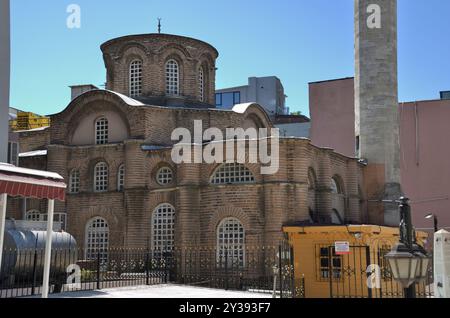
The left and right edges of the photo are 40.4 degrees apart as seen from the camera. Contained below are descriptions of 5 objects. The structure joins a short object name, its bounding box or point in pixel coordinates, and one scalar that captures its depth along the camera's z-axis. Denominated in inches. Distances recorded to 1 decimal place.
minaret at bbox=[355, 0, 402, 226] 1197.7
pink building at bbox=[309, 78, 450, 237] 1450.5
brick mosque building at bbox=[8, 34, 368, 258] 941.8
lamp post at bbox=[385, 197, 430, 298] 354.0
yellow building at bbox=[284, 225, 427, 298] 784.9
